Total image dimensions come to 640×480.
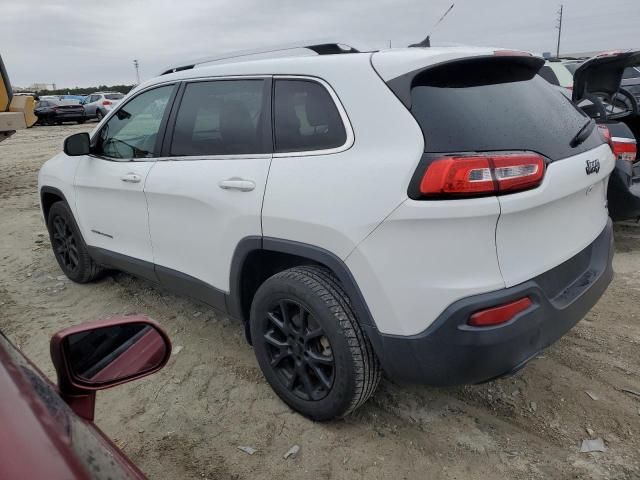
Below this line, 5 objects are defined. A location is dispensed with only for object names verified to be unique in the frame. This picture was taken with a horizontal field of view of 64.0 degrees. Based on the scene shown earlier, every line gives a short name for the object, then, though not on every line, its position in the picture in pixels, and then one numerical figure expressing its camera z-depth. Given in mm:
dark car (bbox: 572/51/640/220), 4156
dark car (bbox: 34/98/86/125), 25234
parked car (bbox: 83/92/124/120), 26438
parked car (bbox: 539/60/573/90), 8211
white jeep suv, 1969
